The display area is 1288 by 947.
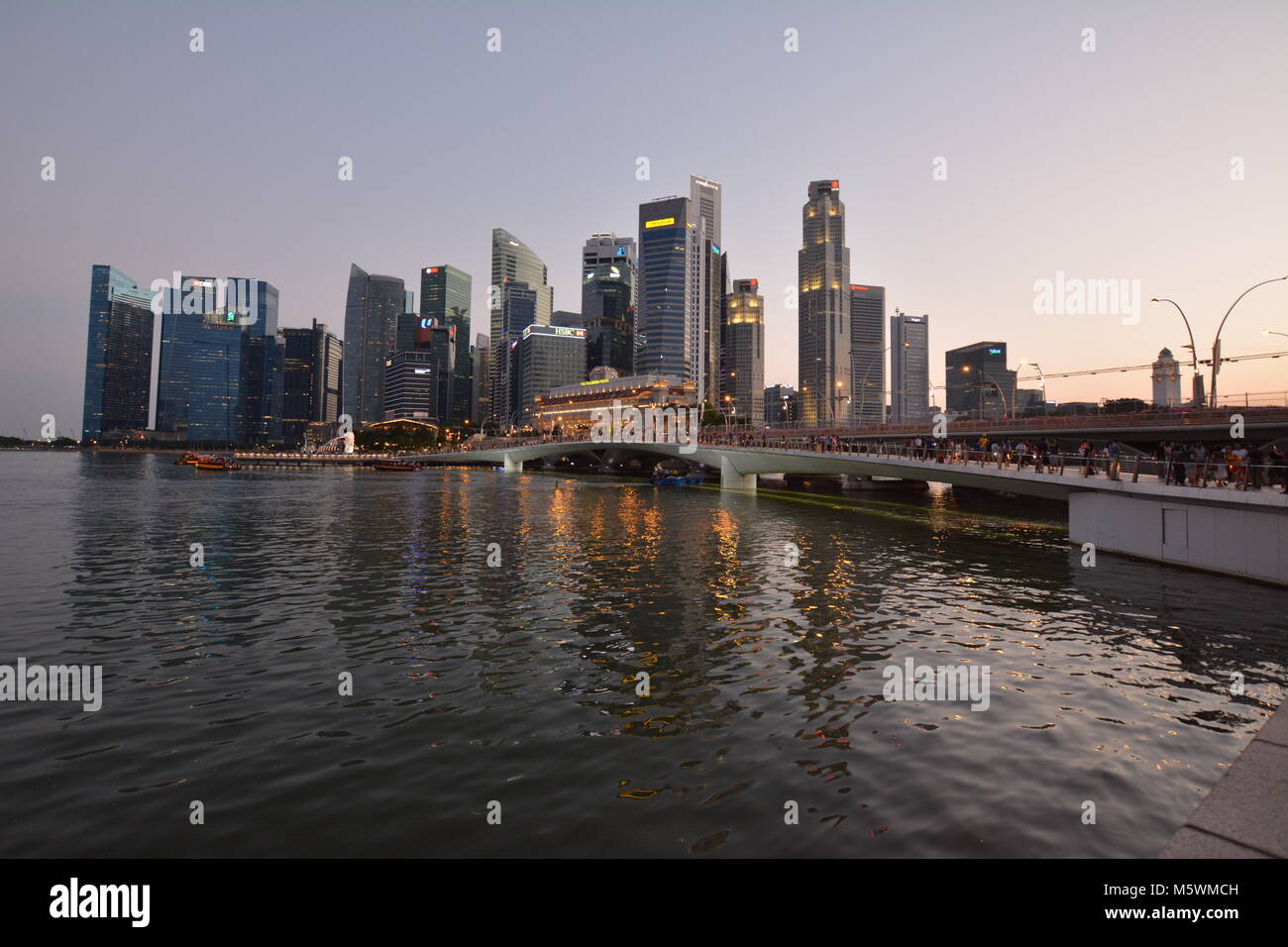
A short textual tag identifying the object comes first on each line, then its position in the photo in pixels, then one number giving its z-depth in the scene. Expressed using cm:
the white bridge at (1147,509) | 2366
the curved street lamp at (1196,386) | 6584
